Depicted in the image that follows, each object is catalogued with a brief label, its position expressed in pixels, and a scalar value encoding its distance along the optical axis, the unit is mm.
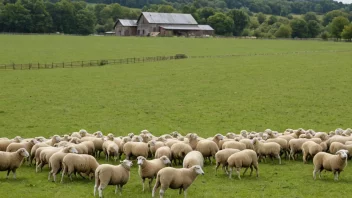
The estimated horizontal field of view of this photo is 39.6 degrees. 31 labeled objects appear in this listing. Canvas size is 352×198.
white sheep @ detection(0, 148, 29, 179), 16516
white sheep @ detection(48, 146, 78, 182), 16422
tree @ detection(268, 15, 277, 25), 183825
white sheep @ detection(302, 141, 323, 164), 19188
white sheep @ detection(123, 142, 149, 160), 18719
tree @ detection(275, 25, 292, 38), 139625
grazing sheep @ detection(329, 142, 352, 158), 19484
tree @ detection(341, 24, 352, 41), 116519
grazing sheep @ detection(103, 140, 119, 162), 19172
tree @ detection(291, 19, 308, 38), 142000
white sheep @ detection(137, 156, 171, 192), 15387
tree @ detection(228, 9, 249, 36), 153625
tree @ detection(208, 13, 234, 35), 143625
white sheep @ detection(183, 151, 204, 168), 16359
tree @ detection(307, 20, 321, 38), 142375
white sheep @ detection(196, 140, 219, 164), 19083
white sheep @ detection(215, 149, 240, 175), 17609
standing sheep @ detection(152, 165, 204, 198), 14406
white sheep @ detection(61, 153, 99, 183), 16062
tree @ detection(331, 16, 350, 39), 126294
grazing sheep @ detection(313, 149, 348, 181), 16703
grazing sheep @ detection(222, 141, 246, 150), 19000
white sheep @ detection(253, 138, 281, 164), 19469
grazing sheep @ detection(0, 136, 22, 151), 19219
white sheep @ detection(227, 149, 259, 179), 16984
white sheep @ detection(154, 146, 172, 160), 18000
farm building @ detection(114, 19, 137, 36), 133875
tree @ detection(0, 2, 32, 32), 120312
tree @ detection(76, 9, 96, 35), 133375
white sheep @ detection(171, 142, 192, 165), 18491
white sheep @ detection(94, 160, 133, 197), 14633
